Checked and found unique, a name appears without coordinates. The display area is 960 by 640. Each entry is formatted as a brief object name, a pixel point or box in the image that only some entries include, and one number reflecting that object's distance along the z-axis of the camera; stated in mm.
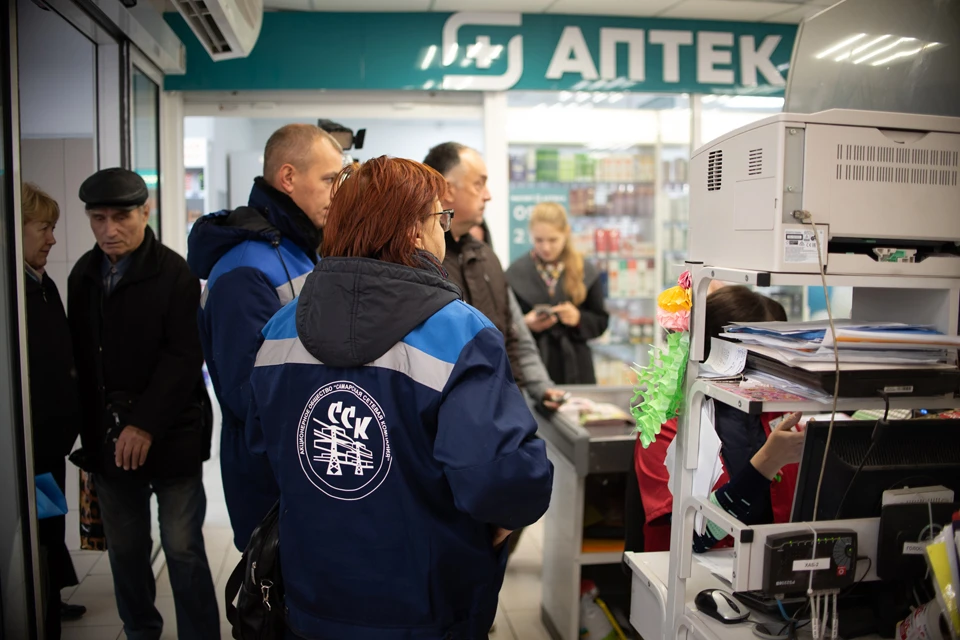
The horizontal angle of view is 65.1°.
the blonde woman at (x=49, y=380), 2406
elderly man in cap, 2691
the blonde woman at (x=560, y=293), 4352
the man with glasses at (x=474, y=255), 3062
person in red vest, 1697
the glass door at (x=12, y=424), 2242
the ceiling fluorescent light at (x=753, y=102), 5293
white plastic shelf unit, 1486
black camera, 3391
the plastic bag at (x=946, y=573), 1306
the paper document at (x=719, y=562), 1601
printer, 1486
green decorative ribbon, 1712
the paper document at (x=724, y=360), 1596
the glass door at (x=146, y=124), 3896
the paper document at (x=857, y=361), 1422
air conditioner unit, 3166
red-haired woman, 1424
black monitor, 1514
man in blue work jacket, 2129
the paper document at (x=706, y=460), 1729
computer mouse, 1678
